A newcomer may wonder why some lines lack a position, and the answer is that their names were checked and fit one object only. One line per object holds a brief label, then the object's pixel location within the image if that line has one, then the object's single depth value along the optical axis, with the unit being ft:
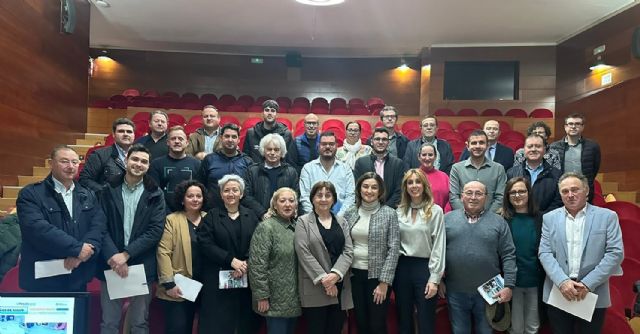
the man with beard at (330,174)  11.16
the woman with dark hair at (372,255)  9.23
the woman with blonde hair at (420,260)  9.29
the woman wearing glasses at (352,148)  13.60
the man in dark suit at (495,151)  13.12
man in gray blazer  8.54
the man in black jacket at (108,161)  10.14
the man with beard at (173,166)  10.77
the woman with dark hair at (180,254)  9.05
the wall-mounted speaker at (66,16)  19.71
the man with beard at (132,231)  8.76
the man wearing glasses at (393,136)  14.35
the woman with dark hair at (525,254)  9.36
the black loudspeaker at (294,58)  31.77
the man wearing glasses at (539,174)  10.62
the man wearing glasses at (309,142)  13.57
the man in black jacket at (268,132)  13.50
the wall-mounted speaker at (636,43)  19.39
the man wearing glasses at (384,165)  11.51
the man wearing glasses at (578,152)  12.39
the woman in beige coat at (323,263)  9.00
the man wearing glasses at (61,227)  8.06
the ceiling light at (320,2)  21.80
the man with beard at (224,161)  10.94
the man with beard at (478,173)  10.96
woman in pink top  11.53
